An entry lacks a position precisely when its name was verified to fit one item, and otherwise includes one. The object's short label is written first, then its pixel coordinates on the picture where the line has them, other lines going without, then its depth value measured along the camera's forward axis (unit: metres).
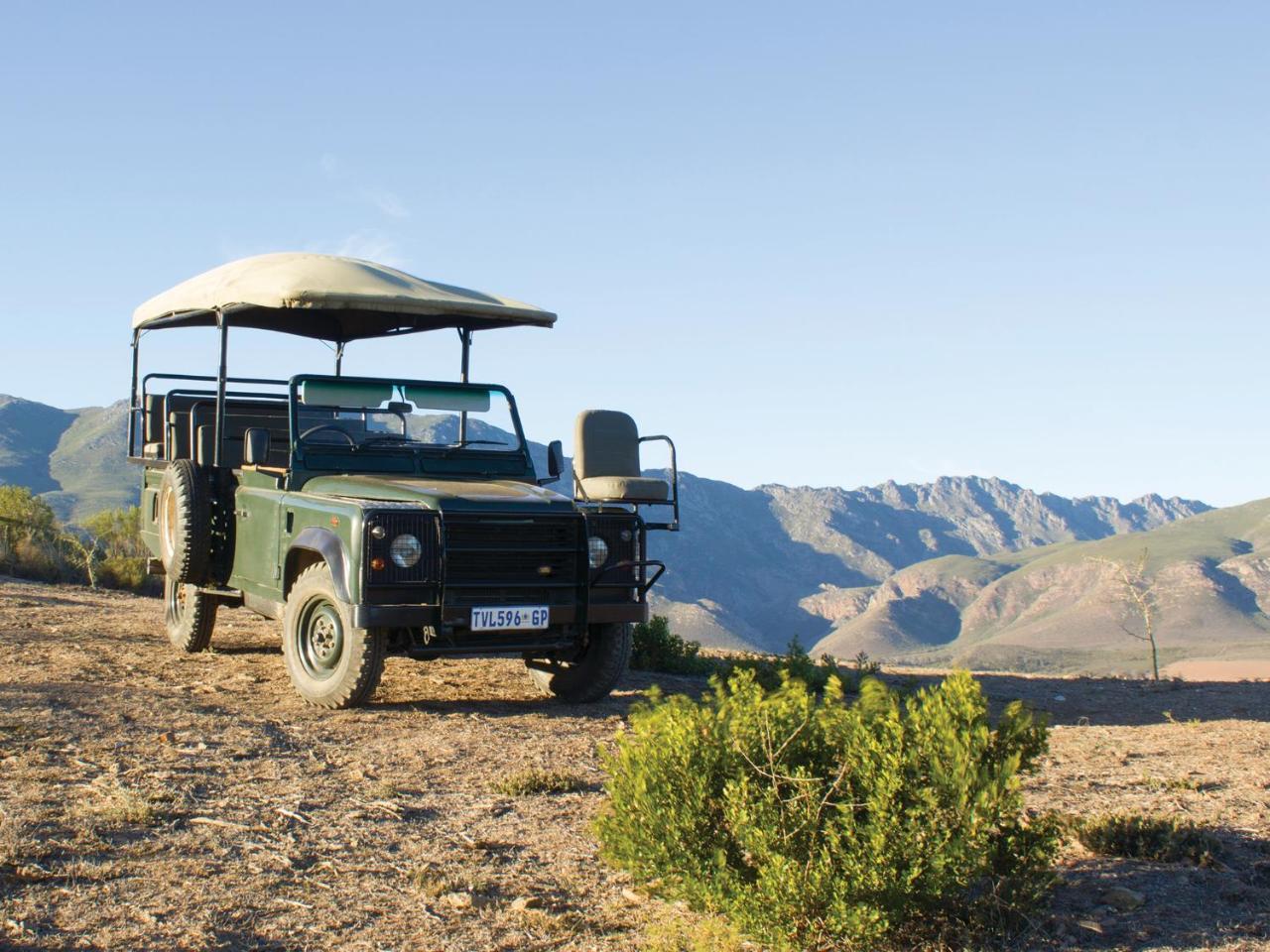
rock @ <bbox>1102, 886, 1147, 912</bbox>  4.91
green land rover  8.46
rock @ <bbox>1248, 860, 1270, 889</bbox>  5.21
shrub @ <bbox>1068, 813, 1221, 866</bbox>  5.46
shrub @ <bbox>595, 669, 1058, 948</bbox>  4.24
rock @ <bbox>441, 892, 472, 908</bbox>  4.91
